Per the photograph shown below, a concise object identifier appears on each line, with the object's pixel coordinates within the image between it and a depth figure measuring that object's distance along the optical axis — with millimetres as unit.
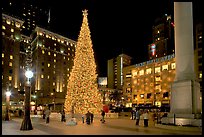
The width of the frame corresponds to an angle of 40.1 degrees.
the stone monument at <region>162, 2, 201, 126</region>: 21031
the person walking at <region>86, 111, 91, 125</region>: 27783
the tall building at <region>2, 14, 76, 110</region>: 107125
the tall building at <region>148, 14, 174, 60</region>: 131875
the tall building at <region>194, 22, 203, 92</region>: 95225
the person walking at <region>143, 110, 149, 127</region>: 25003
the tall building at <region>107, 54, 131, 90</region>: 175275
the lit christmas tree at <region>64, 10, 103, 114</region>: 38781
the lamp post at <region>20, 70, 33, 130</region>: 20719
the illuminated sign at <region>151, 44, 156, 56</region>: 130000
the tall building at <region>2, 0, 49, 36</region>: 167625
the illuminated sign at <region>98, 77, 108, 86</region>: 124756
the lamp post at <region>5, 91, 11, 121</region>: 37300
